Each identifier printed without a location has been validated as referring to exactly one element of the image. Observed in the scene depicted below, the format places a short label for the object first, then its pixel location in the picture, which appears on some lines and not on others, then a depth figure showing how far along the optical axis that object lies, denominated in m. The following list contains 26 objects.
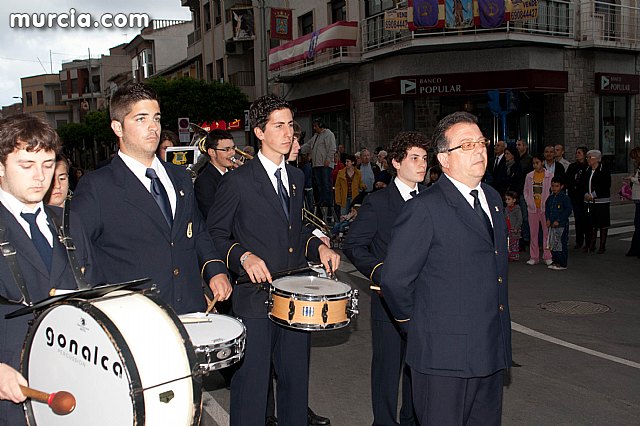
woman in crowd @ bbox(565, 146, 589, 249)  14.20
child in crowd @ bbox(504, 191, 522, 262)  13.09
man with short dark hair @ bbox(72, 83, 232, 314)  3.90
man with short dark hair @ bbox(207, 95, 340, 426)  4.71
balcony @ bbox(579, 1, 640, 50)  23.84
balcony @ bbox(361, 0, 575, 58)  22.09
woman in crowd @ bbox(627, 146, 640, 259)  13.00
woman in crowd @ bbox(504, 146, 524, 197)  14.08
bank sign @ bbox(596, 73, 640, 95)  24.20
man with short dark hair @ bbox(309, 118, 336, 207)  19.25
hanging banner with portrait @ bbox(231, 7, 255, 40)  37.47
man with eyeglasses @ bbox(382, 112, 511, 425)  3.70
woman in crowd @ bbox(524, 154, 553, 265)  12.82
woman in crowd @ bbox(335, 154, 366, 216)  17.33
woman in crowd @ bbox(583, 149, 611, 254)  13.70
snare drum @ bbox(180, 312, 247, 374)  3.21
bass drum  2.67
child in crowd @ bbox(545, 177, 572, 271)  12.19
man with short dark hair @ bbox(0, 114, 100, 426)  3.08
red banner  30.36
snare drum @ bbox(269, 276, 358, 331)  4.31
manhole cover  9.20
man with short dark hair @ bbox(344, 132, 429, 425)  5.08
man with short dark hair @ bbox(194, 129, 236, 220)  7.46
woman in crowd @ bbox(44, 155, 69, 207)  5.11
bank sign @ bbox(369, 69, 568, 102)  22.77
